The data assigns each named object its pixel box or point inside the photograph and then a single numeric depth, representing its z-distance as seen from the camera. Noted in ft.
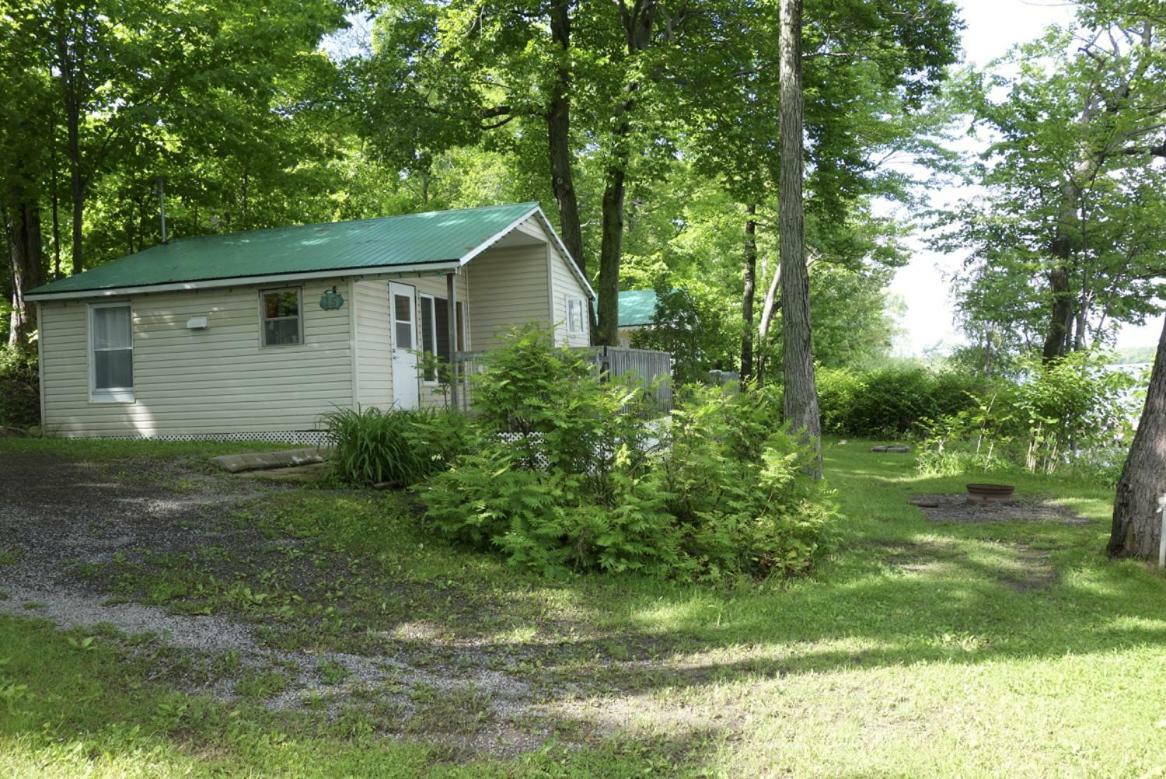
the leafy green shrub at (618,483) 23.77
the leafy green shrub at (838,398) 73.61
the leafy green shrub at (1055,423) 42.52
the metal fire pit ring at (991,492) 35.60
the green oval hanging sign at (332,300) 42.42
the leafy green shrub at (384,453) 31.28
